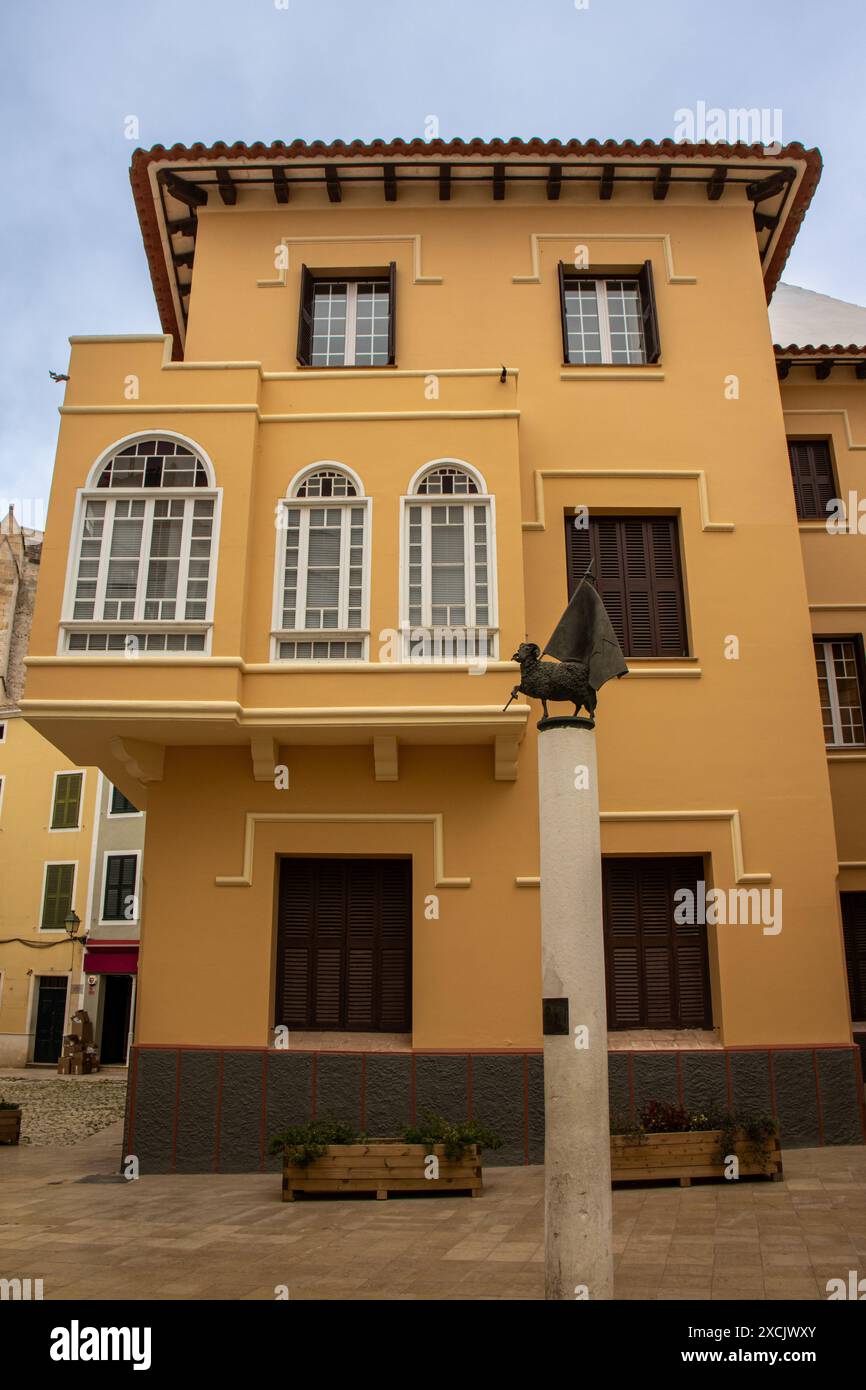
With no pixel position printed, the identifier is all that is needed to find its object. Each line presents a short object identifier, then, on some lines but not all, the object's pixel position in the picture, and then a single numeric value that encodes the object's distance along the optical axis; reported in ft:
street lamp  101.37
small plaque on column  19.10
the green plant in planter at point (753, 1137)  30.63
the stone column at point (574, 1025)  18.08
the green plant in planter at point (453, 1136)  30.50
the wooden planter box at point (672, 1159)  30.60
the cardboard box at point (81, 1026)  96.17
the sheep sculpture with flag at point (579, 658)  22.09
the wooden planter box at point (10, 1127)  46.62
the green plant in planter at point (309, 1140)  30.22
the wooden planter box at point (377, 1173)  30.22
